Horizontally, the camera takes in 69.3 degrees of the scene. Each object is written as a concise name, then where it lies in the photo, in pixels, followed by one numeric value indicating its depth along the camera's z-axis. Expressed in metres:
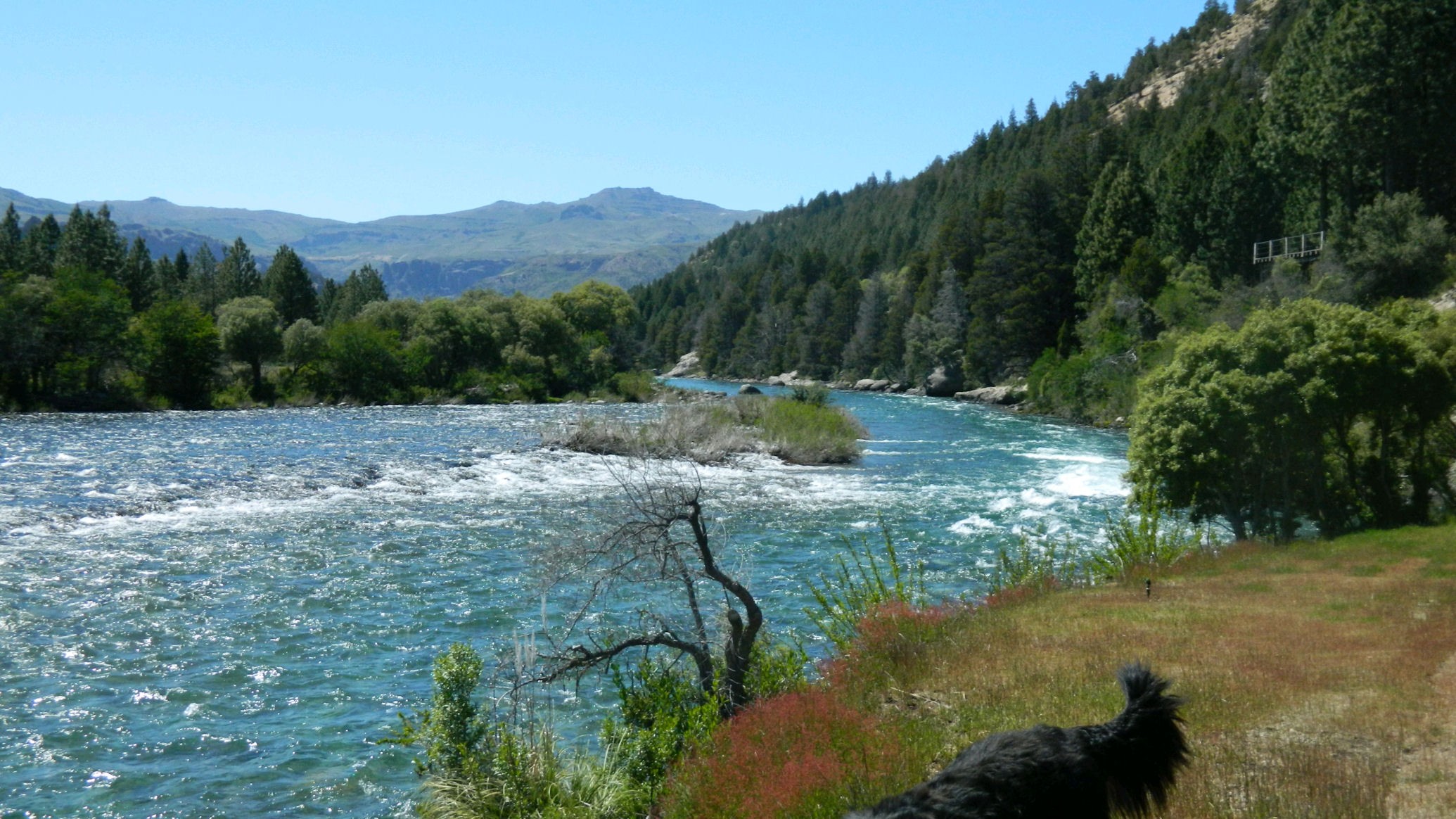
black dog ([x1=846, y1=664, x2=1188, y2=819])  6.18
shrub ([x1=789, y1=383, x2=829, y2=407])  46.12
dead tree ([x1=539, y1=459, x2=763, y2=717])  10.76
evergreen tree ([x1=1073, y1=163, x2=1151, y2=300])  73.25
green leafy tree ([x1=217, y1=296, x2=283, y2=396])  68.44
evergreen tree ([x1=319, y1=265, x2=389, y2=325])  100.25
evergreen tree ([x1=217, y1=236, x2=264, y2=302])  96.12
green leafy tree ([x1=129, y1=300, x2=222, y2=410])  62.88
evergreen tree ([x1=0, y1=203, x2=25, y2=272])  77.69
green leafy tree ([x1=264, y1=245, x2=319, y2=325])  93.56
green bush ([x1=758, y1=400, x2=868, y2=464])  39.97
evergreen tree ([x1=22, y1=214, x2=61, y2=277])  80.25
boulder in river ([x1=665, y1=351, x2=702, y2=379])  137.62
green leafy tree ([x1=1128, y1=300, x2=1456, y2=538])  20.52
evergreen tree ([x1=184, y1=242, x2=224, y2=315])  91.31
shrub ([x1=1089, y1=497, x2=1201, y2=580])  18.42
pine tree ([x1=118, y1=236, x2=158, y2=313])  87.81
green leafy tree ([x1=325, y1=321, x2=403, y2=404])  68.56
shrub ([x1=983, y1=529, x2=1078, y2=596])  16.70
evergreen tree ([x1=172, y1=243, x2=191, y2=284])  106.75
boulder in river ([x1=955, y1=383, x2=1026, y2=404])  74.25
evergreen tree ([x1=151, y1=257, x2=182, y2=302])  92.75
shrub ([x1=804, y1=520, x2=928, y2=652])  13.16
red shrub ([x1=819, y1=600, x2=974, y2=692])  11.68
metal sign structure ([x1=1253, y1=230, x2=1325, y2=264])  53.73
